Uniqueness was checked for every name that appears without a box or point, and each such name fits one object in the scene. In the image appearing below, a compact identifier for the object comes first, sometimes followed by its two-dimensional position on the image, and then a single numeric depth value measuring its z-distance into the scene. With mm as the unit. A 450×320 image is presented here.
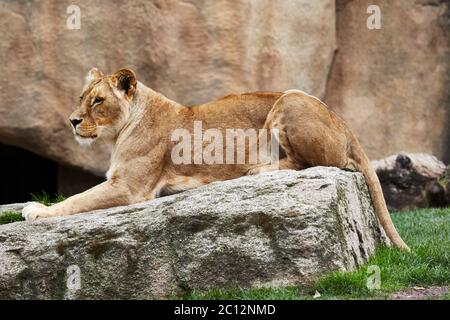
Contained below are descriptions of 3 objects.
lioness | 16672
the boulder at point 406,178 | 28453
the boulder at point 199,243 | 14336
